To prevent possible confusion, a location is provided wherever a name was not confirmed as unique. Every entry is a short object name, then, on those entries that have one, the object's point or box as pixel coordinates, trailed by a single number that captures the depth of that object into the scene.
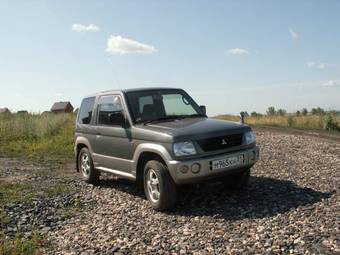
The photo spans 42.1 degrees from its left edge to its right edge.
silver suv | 6.66
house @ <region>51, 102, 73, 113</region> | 74.56
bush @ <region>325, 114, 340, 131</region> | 22.20
